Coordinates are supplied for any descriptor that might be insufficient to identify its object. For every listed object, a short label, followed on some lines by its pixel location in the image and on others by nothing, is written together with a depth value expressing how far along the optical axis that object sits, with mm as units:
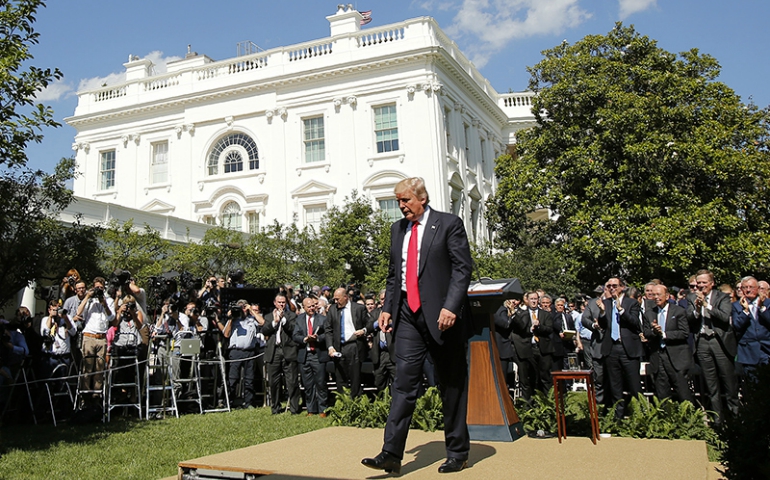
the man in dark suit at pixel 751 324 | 8312
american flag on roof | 36719
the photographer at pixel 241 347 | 13492
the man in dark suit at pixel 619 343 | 8828
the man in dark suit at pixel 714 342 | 9219
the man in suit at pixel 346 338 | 11500
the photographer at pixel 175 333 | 12844
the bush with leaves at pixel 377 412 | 7688
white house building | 32625
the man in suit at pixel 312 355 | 11445
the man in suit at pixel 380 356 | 11938
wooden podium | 6934
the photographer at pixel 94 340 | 11820
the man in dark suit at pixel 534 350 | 11328
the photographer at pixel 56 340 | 11930
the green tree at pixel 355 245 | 28672
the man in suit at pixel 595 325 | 9289
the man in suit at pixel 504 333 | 10719
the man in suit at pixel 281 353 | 11969
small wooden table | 6883
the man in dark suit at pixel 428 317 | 5270
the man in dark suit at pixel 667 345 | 9492
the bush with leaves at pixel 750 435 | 3920
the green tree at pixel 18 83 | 10078
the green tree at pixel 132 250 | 21109
